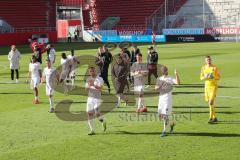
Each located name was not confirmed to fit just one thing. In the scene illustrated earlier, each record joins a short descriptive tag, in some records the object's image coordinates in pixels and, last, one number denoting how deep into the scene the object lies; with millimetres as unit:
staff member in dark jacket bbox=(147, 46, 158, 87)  23734
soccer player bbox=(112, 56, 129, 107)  18266
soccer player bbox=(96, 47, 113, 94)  21906
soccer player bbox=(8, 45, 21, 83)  27122
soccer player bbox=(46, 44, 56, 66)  27180
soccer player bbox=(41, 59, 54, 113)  17642
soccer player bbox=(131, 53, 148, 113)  17219
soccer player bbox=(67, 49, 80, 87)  24359
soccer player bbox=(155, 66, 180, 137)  13523
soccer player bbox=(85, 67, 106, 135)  13773
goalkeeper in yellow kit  15047
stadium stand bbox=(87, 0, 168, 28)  80562
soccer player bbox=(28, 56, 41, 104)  19702
